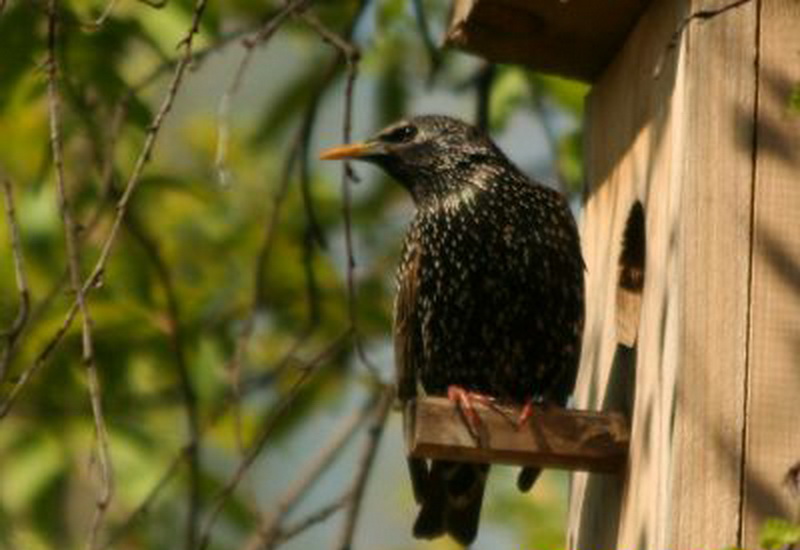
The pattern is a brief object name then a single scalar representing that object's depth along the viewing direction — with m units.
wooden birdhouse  7.32
